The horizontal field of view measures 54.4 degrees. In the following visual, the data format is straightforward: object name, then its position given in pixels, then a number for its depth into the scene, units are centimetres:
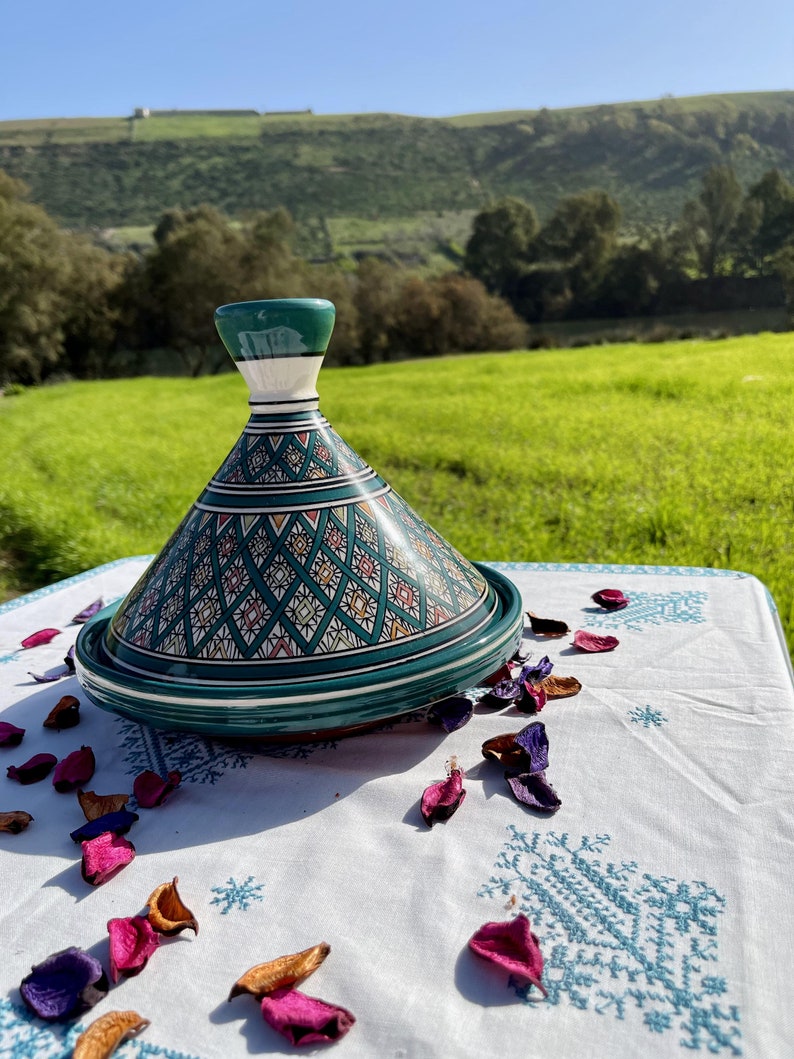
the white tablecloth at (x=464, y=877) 27
